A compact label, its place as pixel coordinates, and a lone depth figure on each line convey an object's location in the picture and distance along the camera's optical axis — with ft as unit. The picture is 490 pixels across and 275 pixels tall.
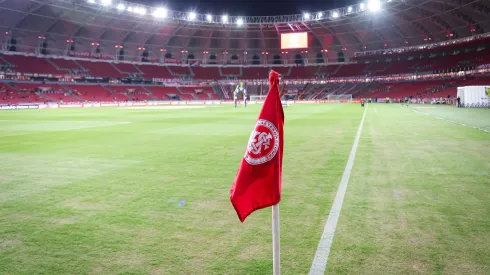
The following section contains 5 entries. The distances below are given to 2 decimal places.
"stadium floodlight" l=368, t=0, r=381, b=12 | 184.85
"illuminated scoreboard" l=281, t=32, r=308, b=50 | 240.12
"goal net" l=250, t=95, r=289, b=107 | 243.09
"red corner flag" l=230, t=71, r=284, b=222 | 8.89
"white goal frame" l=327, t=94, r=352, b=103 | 256.93
